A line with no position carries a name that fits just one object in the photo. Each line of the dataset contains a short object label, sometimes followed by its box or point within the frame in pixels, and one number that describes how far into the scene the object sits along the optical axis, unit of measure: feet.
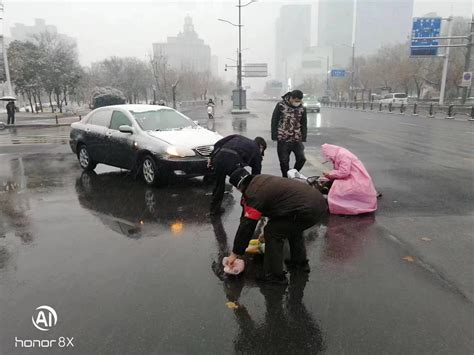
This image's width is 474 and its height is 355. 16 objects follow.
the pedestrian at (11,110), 81.76
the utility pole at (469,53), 95.92
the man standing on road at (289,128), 22.96
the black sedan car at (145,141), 23.26
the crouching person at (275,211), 11.73
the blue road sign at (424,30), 103.86
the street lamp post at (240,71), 124.45
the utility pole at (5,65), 99.18
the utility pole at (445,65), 102.78
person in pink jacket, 18.67
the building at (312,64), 514.27
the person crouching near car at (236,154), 15.94
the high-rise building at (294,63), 566.27
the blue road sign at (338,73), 227.20
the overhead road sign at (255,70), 165.51
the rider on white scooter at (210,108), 93.20
